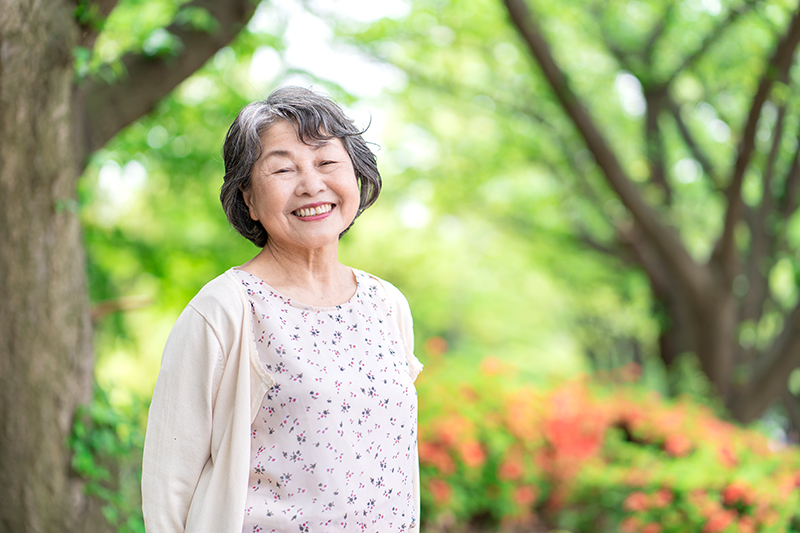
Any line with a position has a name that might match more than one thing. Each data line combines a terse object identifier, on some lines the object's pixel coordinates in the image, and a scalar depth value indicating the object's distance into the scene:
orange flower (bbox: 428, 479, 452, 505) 4.71
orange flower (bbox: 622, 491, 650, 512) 4.27
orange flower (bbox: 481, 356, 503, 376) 5.79
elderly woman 1.37
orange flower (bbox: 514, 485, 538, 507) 5.27
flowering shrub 4.11
